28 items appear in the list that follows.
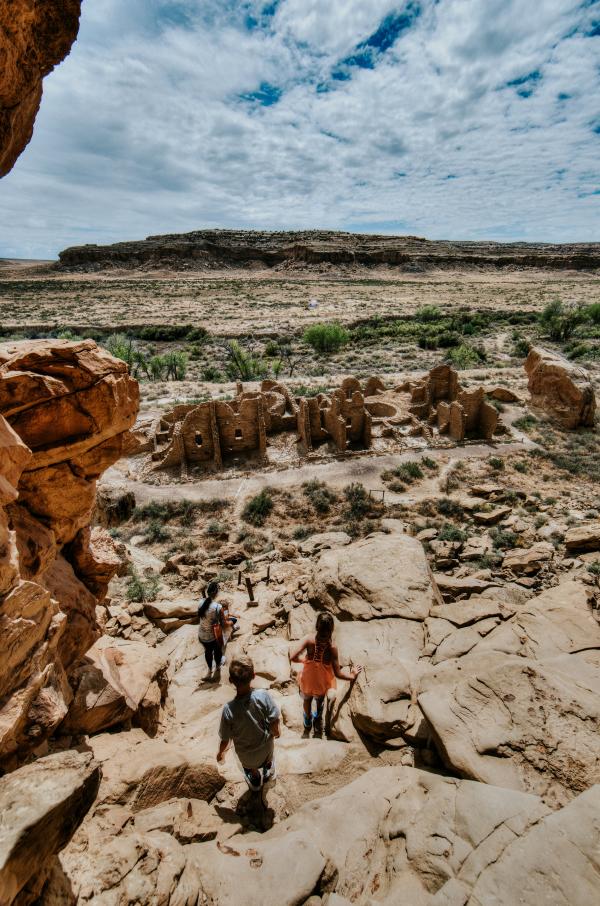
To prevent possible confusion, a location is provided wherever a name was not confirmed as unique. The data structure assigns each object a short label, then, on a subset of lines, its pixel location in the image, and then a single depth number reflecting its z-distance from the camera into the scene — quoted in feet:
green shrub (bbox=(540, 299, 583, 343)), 150.61
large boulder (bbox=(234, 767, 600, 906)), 10.30
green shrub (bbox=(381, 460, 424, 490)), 66.95
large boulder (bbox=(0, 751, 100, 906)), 8.86
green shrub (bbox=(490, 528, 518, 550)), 47.30
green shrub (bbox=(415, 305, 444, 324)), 194.81
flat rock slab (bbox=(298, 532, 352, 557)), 47.34
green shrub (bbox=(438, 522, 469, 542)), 49.01
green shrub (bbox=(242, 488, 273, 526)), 59.00
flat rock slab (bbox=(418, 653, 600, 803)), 14.56
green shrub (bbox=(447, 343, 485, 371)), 128.98
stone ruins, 73.00
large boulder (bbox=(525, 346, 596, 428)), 82.17
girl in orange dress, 20.17
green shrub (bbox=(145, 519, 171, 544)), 55.62
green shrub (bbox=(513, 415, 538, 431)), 84.21
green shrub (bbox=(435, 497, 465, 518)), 56.80
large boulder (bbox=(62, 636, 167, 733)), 18.95
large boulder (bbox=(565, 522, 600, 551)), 41.14
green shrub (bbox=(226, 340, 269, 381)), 124.77
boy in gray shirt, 16.02
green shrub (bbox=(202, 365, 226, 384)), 123.75
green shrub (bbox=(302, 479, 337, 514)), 60.90
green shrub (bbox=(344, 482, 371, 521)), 58.95
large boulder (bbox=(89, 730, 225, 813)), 15.56
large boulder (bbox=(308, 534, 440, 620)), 28.96
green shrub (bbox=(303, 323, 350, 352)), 148.87
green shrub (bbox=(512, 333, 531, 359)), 136.15
